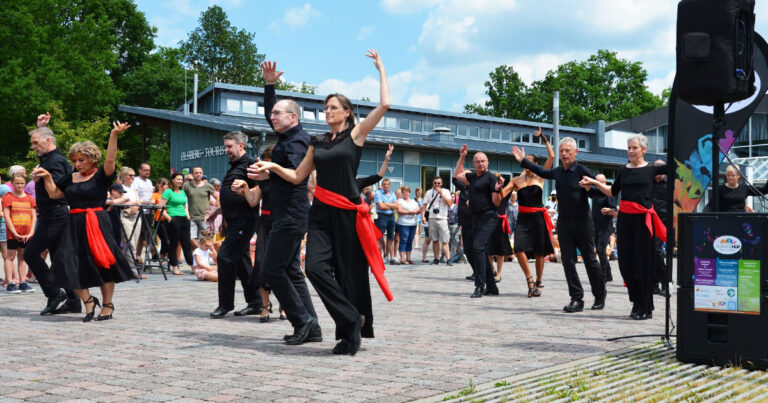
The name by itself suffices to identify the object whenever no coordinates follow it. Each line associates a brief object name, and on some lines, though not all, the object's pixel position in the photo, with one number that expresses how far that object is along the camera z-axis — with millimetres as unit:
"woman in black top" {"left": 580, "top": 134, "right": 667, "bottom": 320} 8430
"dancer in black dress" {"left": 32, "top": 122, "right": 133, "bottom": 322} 8086
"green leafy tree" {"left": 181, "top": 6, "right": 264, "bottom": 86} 72875
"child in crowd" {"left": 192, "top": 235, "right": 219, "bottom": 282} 13406
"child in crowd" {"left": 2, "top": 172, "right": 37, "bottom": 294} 11422
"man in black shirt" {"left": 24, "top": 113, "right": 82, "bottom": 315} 8539
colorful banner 6805
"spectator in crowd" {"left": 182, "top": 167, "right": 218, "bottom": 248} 15719
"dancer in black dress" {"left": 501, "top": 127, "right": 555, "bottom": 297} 10875
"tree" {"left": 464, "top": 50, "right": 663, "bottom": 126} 71125
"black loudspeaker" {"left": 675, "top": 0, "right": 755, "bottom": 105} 5848
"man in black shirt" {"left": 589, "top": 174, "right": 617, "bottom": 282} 12195
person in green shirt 15148
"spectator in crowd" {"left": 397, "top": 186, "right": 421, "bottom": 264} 18625
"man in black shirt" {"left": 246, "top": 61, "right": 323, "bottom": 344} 6617
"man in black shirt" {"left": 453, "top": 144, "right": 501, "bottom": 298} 10992
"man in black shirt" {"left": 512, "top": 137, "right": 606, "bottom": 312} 9250
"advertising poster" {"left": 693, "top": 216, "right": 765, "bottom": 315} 5746
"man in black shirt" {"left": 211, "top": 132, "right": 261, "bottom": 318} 8211
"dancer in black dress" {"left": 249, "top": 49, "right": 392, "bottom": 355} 6012
